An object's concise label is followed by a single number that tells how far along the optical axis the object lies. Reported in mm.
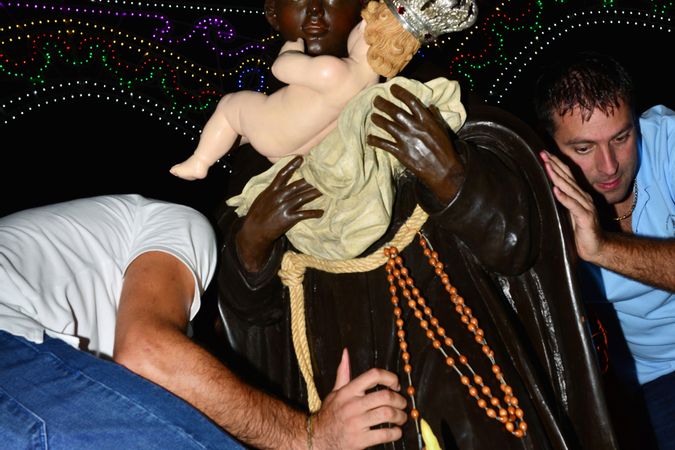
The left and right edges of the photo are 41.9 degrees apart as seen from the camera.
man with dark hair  2023
